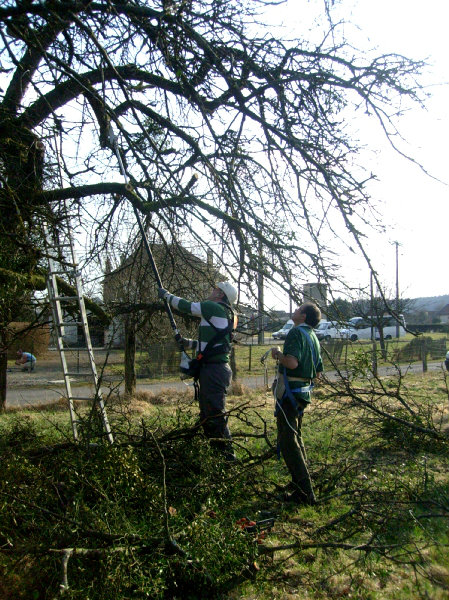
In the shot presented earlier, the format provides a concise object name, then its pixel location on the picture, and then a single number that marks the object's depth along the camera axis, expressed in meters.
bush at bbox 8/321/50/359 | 5.50
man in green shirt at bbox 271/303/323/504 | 4.46
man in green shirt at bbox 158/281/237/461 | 5.06
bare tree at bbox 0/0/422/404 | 4.30
